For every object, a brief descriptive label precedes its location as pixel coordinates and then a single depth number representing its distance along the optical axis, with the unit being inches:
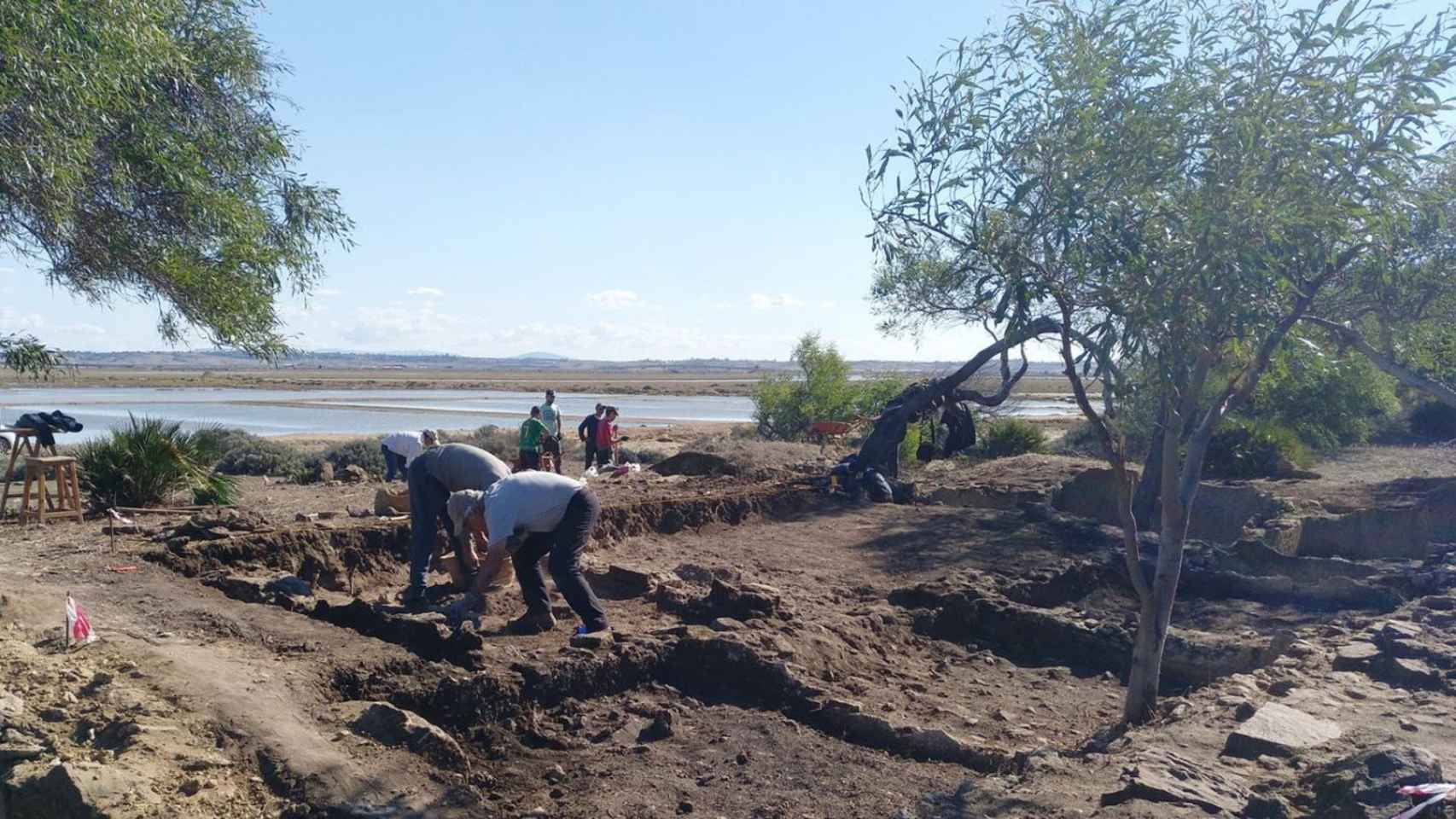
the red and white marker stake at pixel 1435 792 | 203.9
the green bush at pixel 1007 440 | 1013.2
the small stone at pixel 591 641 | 323.0
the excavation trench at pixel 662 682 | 287.3
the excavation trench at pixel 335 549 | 418.6
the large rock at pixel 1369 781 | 211.6
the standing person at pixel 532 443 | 705.0
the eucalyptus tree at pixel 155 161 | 252.1
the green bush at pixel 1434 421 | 1286.9
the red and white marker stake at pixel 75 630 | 291.4
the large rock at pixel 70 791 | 222.1
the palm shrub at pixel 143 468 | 524.7
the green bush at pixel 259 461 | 835.4
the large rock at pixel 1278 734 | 257.9
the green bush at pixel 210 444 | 605.3
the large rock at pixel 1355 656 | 339.3
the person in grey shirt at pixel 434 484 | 374.3
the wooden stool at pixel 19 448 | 474.0
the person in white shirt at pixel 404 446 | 652.7
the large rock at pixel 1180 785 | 221.0
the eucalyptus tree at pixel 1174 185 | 232.5
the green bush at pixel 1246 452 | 887.1
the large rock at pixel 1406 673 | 321.4
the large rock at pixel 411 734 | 258.8
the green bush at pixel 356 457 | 862.5
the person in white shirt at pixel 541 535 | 328.8
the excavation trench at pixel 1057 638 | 389.4
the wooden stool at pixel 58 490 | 463.8
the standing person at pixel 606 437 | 826.2
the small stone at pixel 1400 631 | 358.9
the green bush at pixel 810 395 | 1145.4
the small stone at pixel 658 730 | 288.0
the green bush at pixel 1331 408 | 1042.7
